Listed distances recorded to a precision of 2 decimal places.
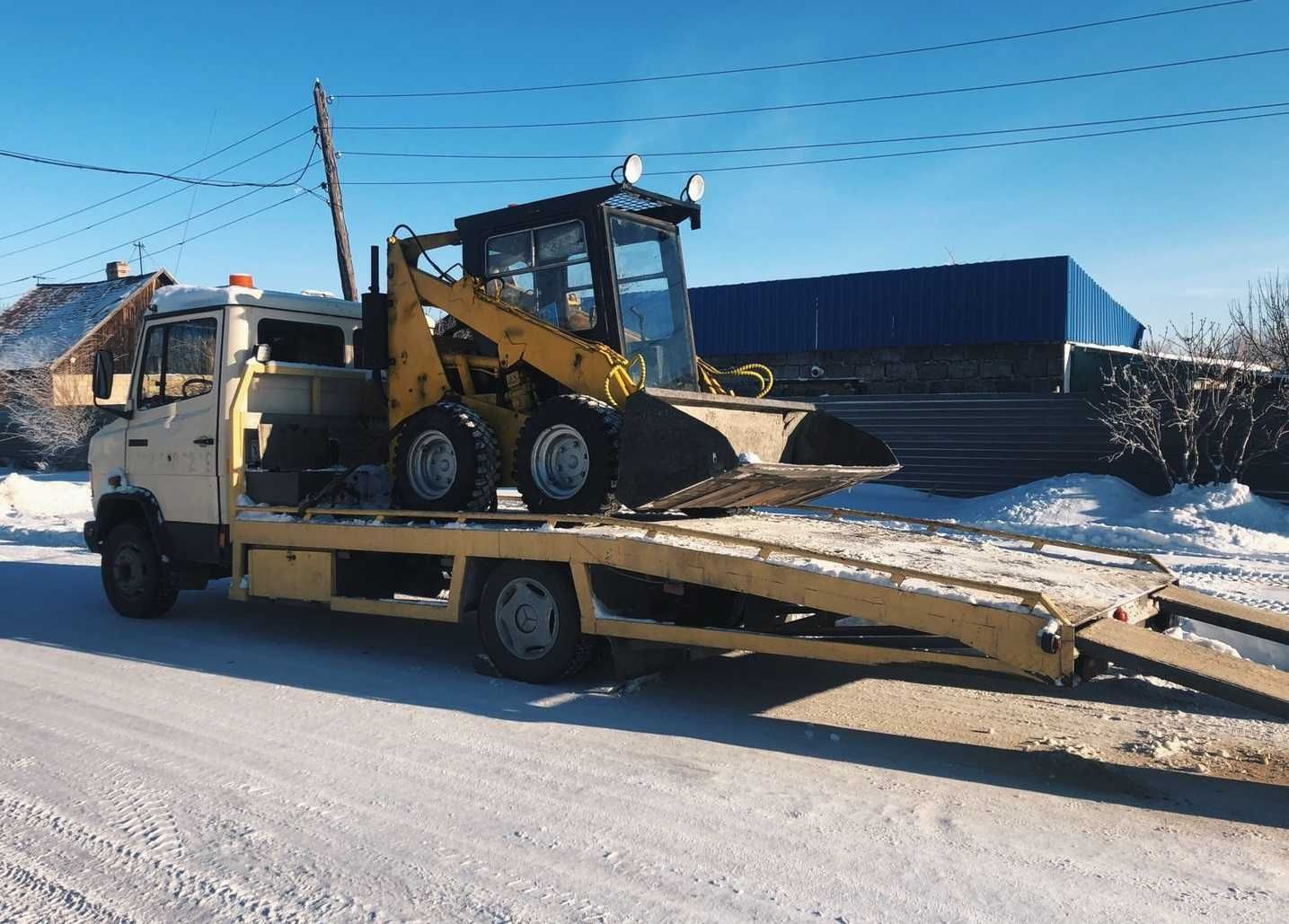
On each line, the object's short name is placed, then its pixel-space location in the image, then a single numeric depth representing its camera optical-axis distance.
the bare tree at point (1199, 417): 15.72
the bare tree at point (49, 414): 29.41
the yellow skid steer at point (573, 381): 6.67
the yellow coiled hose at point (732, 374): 8.51
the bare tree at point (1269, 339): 19.77
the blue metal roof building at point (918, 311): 22.58
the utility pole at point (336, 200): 19.08
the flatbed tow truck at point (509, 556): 5.04
